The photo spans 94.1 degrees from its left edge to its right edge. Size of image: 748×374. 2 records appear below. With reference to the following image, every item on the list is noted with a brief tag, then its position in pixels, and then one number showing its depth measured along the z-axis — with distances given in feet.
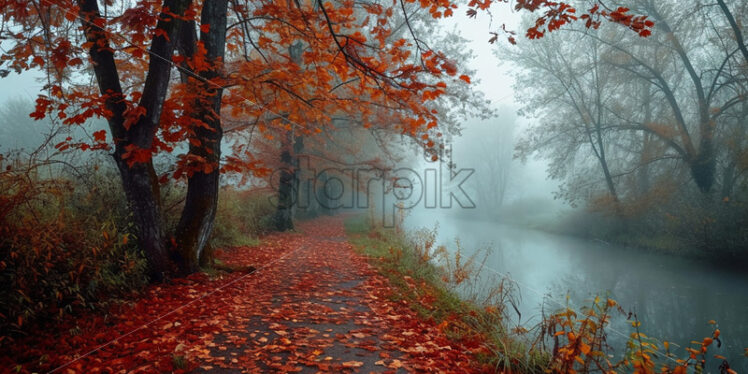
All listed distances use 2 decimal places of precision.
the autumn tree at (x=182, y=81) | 11.23
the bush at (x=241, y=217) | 22.99
